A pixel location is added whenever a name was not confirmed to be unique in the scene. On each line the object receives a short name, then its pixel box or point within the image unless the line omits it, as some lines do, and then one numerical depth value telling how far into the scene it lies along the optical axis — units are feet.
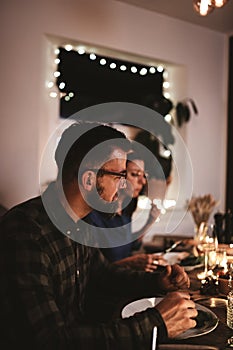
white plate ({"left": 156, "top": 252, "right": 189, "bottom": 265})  7.26
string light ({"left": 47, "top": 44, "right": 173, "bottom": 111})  10.98
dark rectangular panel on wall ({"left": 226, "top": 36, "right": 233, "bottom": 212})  14.01
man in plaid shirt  3.62
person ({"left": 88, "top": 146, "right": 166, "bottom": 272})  6.76
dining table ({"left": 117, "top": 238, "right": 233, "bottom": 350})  3.77
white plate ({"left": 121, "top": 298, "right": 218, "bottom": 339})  3.98
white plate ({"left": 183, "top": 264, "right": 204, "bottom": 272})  6.76
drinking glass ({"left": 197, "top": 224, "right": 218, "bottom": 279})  5.92
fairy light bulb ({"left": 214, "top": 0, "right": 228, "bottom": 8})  6.53
